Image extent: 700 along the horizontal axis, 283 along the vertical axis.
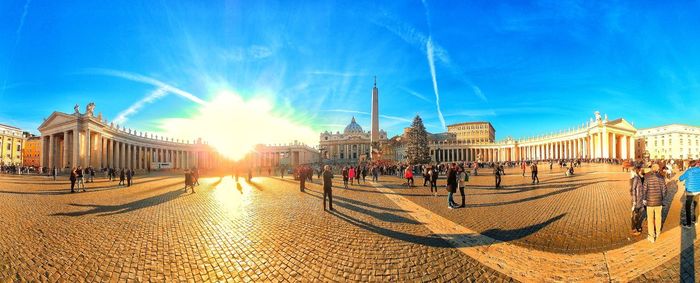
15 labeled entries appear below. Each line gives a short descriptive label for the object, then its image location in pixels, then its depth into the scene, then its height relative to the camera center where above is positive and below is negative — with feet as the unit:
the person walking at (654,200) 19.57 -3.67
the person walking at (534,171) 61.67 -5.07
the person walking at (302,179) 55.21 -5.73
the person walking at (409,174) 62.59 -5.56
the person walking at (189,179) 54.68 -5.54
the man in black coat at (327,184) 32.84 -3.97
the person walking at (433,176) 47.55 -4.62
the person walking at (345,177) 62.80 -6.12
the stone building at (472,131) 426.10 +24.97
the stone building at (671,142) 296.71 +4.69
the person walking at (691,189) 22.02 -3.28
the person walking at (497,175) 54.24 -5.14
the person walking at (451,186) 33.40 -4.36
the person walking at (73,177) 55.01 -5.00
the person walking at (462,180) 34.14 -4.06
